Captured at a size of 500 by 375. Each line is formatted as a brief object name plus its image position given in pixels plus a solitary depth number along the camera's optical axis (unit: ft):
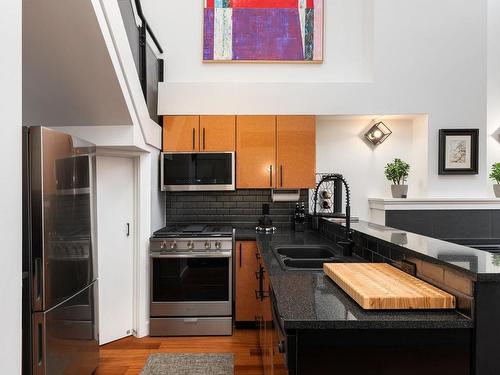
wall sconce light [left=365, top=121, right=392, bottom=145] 12.38
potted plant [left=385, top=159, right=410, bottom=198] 11.83
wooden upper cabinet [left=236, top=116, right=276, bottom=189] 11.46
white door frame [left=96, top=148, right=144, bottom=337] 10.27
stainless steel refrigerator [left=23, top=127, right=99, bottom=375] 5.73
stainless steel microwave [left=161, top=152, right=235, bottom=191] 11.29
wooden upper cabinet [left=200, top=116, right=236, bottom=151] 11.42
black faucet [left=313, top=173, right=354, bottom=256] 7.08
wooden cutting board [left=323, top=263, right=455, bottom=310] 3.78
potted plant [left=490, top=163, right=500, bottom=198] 11.53
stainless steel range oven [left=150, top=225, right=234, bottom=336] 10.14
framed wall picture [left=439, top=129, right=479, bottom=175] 11.50
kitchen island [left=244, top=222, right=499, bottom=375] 3.53
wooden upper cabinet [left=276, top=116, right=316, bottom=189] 11.46
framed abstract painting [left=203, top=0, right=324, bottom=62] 12.29
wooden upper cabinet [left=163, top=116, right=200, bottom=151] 11.39
